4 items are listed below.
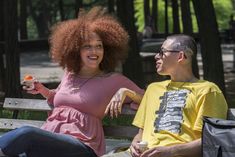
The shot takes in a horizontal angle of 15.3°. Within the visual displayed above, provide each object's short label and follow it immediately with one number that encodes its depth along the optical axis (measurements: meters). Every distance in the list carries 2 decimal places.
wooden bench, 7.05
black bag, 5.14
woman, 6.31
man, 5.69
